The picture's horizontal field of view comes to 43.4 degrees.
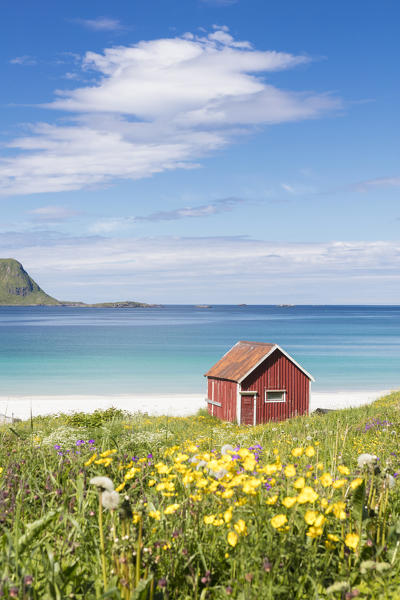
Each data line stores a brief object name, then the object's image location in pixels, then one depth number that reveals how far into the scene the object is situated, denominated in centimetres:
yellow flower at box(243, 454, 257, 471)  355
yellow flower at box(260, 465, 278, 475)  368
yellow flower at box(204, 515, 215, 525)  357
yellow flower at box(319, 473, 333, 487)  363
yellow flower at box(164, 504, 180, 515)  348
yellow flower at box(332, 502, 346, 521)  350
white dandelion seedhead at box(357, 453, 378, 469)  388
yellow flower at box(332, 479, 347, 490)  345
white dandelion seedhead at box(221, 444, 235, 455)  436
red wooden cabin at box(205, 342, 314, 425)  2809
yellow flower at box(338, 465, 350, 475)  370
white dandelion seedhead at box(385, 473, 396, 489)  408
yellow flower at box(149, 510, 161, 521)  349
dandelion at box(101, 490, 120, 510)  323
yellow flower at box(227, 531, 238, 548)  325
